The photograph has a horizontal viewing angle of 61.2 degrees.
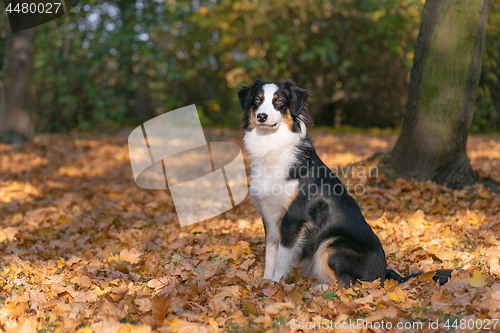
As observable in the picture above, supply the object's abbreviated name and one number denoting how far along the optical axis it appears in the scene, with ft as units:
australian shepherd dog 11.53
